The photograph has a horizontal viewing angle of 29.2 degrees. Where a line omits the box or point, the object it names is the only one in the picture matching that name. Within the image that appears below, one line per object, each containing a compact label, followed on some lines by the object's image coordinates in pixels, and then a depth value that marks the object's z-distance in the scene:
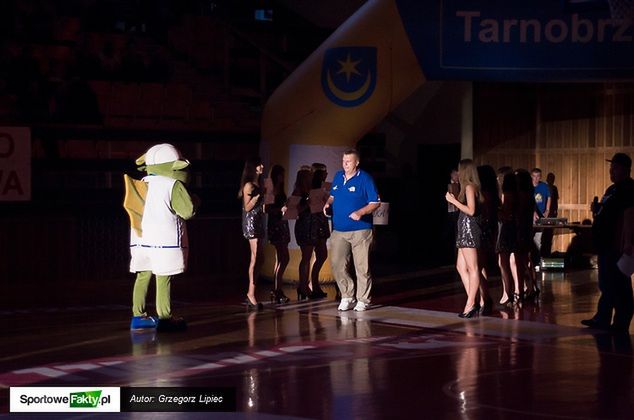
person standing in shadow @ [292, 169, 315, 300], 15.48
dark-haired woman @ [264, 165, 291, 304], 15.33
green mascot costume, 12.27
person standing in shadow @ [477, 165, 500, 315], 13.68
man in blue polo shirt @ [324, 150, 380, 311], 14.07
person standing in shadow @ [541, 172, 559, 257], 20.51
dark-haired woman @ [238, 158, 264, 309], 14.43
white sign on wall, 17.72
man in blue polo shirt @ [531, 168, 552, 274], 20.14
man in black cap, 12.36
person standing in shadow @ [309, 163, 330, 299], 15.48
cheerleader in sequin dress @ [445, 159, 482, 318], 13.39
